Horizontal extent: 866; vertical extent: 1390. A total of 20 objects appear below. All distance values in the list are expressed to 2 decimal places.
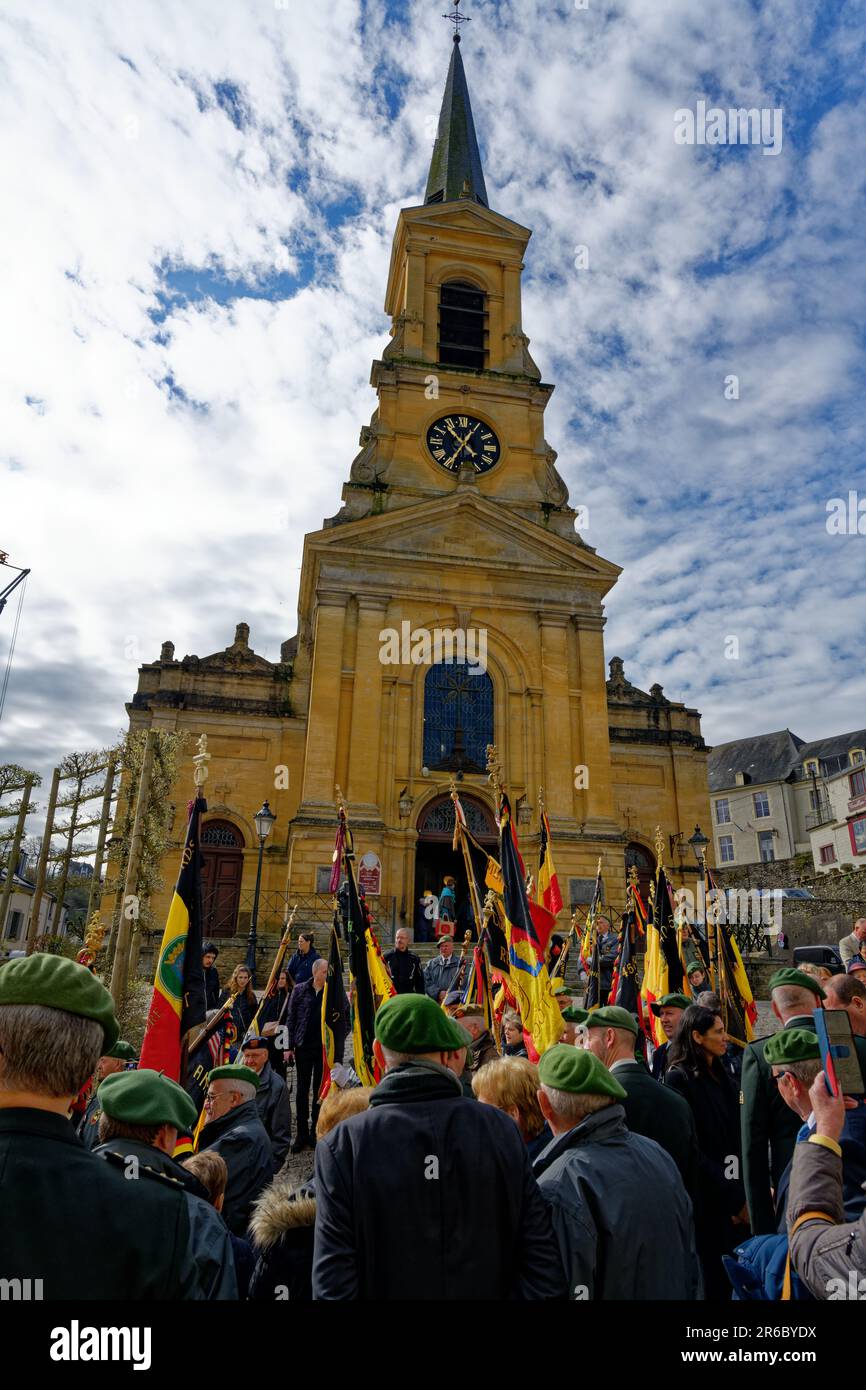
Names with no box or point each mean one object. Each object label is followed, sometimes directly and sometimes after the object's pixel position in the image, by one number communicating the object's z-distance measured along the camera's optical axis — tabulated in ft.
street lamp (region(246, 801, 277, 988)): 55.62
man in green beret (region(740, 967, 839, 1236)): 13.79
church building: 81.51
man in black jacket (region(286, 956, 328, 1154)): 29.63
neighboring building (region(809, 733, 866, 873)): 147.74
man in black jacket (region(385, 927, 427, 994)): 38.73
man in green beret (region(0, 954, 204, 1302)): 6.41
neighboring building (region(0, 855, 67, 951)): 167.32
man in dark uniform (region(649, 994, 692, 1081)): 21.08
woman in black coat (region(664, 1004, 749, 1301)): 15.10
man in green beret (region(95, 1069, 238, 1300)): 7.53
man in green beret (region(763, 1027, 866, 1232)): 9.48
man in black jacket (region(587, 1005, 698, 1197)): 13.10
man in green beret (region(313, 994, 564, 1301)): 8.77
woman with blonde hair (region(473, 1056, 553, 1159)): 12.60
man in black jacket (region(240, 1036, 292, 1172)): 19.40
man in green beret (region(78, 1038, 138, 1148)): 17.06
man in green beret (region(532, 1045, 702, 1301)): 9.57
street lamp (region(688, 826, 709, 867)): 65.00
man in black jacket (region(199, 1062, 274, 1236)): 14.06
